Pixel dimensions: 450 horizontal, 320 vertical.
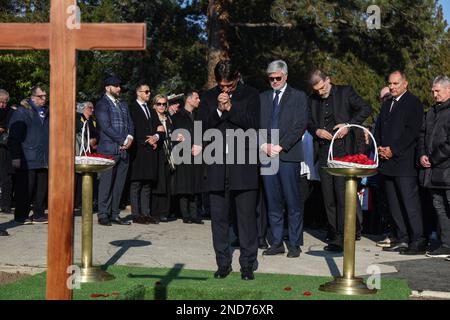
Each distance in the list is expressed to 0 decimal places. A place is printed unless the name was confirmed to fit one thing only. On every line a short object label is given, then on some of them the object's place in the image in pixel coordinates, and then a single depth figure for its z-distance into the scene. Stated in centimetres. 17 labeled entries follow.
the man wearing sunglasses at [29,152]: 1298
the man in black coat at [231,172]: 857
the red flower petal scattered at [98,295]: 738
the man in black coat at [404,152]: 1132
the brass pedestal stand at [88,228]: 835
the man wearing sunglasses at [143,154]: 1372
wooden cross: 557
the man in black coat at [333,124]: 1107
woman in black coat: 1412
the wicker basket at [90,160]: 853
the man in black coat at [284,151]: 1038
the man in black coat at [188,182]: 1400
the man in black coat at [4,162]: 1460
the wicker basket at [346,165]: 812
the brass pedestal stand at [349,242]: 789
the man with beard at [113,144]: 1302
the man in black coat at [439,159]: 1085
